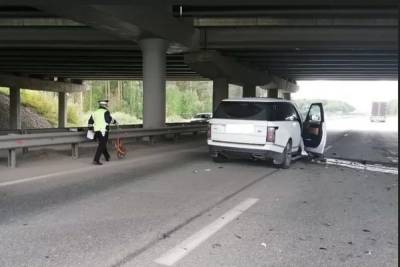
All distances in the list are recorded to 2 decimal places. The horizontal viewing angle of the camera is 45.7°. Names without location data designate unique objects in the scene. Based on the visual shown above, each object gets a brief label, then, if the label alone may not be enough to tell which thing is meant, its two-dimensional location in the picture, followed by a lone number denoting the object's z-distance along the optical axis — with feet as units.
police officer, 39.42
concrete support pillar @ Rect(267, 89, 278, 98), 160.56
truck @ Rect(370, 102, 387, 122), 237.57
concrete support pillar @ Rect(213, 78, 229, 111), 108.06
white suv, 38.73
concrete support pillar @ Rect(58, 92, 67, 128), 172.04
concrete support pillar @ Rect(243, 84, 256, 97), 128.51
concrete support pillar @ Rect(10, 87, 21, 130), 145.38
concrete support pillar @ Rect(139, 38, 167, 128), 68.03
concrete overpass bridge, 57.72
